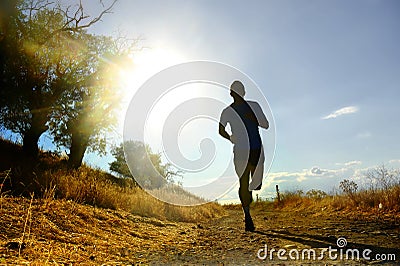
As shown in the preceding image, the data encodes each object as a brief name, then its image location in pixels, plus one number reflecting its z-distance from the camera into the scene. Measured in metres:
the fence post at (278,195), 19.87
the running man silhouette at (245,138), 4.99
